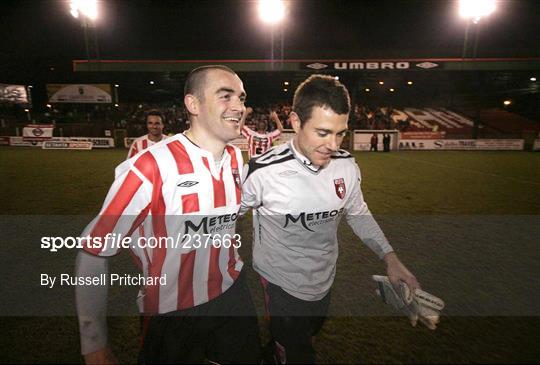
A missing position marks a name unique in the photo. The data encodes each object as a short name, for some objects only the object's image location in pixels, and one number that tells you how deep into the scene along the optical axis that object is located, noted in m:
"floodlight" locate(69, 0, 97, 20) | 21.23
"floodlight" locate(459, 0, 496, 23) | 20.56
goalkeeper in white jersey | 1.94
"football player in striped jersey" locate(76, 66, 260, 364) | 1.59
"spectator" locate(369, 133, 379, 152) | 22.06
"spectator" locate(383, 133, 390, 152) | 21.62
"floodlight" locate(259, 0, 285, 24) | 21.56
